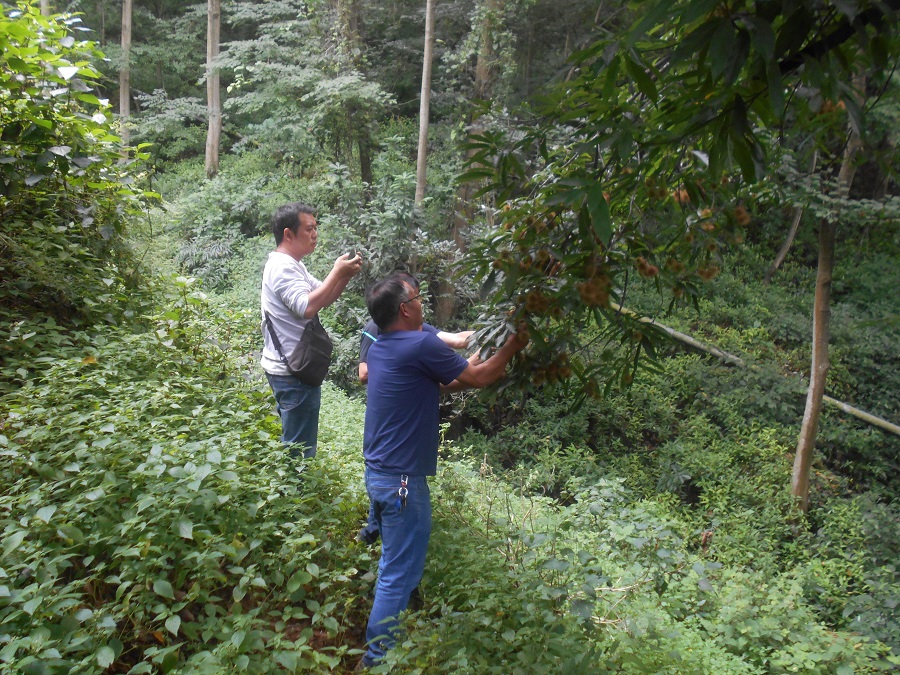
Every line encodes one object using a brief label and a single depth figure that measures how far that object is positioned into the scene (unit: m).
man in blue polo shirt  2.68
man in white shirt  3.37
